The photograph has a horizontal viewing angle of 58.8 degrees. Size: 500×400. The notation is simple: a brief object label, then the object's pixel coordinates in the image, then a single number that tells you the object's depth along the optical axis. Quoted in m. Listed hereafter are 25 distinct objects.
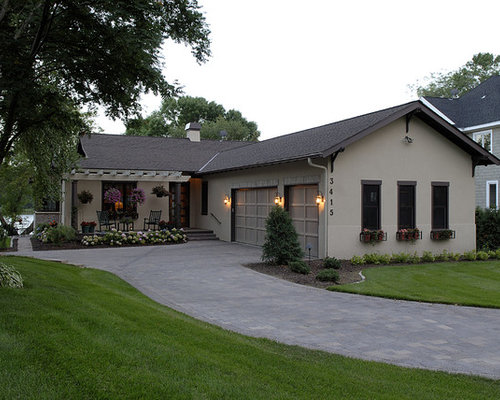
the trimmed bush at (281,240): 12.22
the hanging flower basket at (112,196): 18.98
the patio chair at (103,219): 18.55
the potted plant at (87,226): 17.91
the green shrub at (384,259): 12.99
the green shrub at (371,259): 12.90
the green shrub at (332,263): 11.68
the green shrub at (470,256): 13.89
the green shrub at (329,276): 10.15
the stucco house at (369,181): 13.16
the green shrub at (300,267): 11.10
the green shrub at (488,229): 15.47
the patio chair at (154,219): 19.92
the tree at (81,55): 6.36
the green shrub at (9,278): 6.18
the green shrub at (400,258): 13.25
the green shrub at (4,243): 15.35
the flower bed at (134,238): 17.00
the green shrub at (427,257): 13.45
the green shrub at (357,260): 12.71
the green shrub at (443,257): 13.73
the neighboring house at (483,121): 20.22
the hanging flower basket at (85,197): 18.94
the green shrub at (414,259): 13.23
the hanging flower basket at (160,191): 20.27
